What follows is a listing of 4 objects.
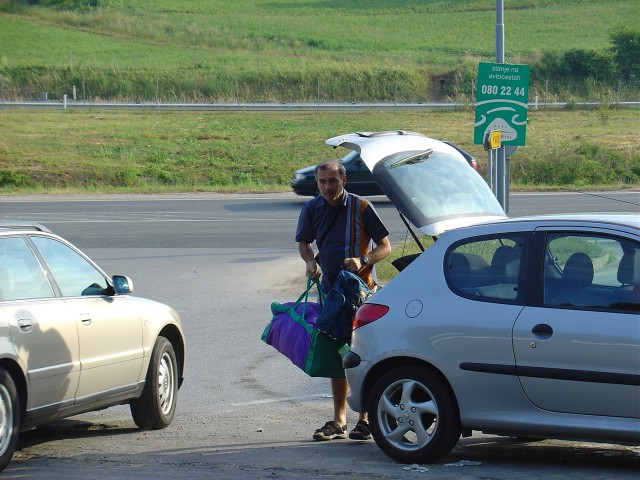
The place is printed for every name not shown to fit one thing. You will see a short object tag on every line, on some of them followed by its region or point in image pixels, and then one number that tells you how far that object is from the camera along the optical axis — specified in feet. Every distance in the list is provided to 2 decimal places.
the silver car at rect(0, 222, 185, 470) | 42.19
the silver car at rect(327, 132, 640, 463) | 40.01
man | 49.60
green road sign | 95.20
